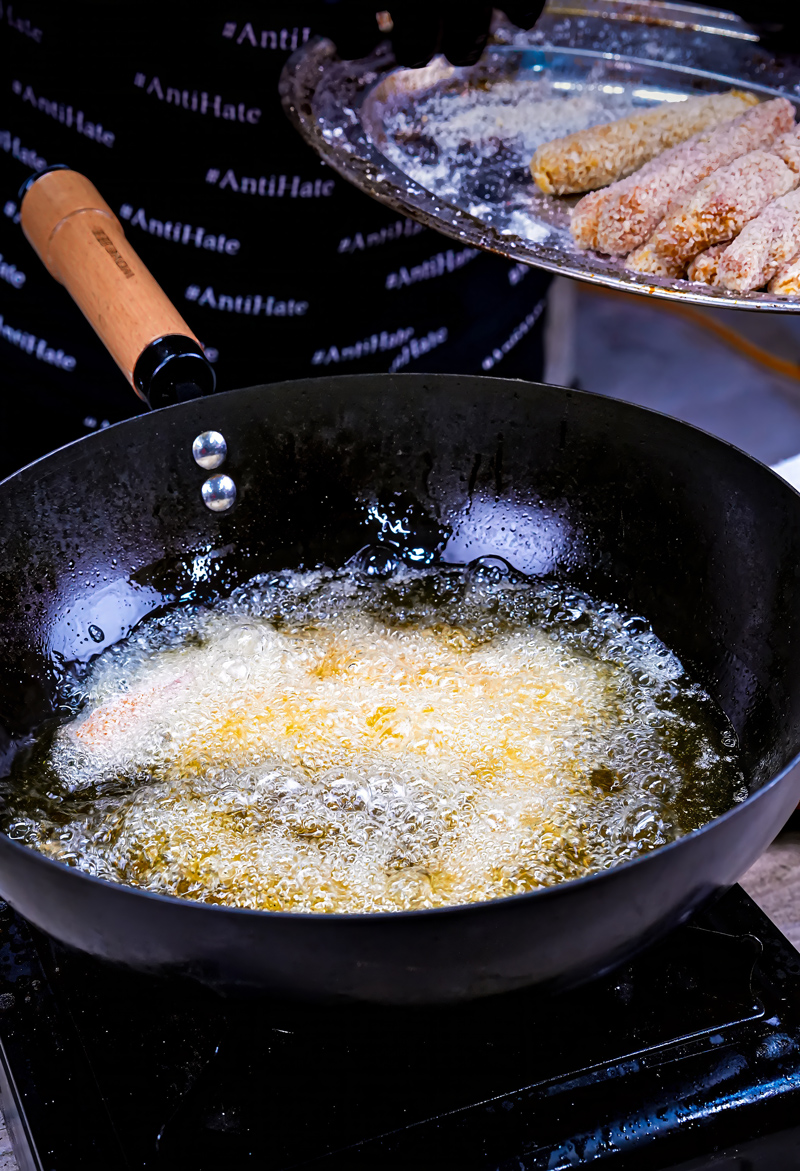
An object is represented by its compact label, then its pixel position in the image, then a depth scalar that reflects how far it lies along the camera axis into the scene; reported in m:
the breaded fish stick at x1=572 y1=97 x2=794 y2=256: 1.09
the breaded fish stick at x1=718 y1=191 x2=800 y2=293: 1.00
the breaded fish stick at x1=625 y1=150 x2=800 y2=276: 1.07
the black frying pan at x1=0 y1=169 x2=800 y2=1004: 0.91
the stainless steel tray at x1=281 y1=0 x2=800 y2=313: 1.02
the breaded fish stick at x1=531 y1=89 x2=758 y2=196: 1.17
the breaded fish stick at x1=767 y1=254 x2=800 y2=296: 0.99
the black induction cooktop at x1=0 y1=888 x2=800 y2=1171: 0.66
